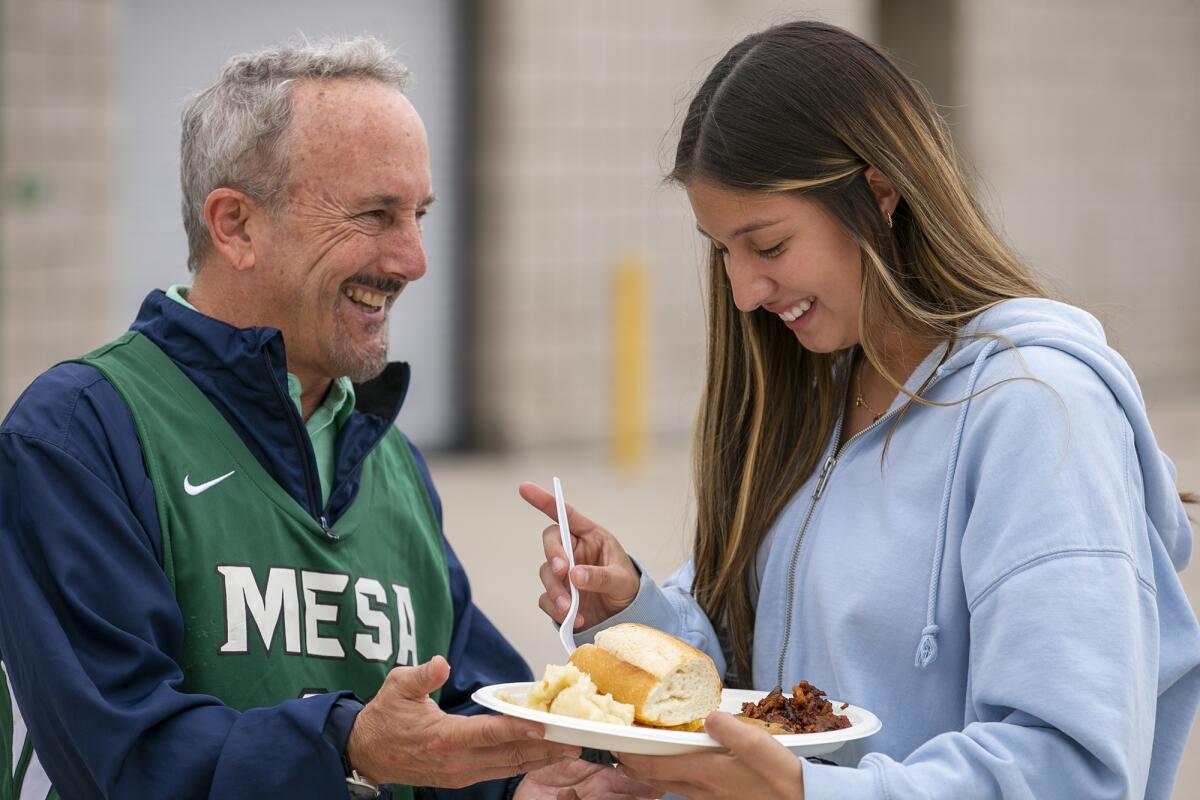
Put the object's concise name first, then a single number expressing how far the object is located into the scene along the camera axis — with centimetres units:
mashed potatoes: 436
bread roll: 445
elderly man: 466
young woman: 408
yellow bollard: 2045
